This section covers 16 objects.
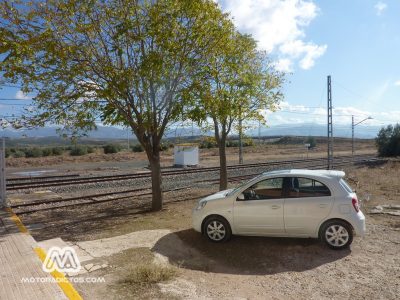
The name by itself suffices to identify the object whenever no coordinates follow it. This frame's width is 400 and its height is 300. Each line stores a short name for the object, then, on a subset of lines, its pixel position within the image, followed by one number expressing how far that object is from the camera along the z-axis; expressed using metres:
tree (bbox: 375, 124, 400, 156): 50.78
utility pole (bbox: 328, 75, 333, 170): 22.80
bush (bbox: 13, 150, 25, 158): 53.56
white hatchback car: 7.66
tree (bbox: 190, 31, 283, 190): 12.09
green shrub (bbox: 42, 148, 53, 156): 55.66
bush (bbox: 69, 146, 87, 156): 55.20
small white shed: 32.69
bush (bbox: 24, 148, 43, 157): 53.88
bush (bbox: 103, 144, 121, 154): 59.81
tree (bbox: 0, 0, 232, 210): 10.19
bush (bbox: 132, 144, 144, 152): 62.38
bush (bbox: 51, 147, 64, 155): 57.01
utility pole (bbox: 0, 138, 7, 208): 12.44
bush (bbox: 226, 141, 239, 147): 82.80
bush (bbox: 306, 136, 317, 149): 83.59
